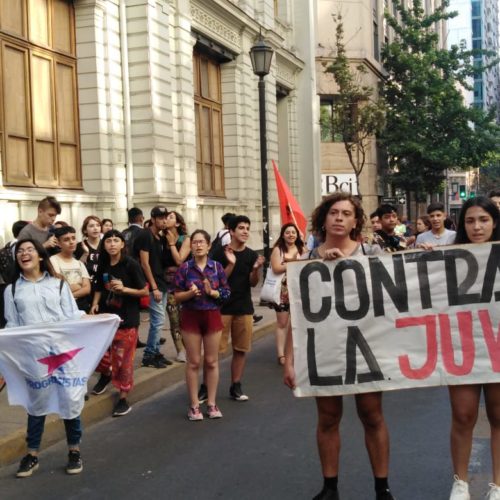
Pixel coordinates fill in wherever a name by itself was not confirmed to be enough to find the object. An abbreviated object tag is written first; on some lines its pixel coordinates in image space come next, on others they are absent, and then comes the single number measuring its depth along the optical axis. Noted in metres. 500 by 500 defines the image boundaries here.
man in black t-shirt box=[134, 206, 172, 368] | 8.48
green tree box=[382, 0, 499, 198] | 35.69
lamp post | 14.52
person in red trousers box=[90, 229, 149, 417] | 6.73
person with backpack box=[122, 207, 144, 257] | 8.95
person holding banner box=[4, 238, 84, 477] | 5.24
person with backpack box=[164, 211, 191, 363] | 8.92
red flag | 10.03
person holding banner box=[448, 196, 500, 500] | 4.05
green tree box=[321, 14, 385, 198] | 28.31
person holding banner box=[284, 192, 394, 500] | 4.05
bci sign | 16.95
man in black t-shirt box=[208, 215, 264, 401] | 7.21
